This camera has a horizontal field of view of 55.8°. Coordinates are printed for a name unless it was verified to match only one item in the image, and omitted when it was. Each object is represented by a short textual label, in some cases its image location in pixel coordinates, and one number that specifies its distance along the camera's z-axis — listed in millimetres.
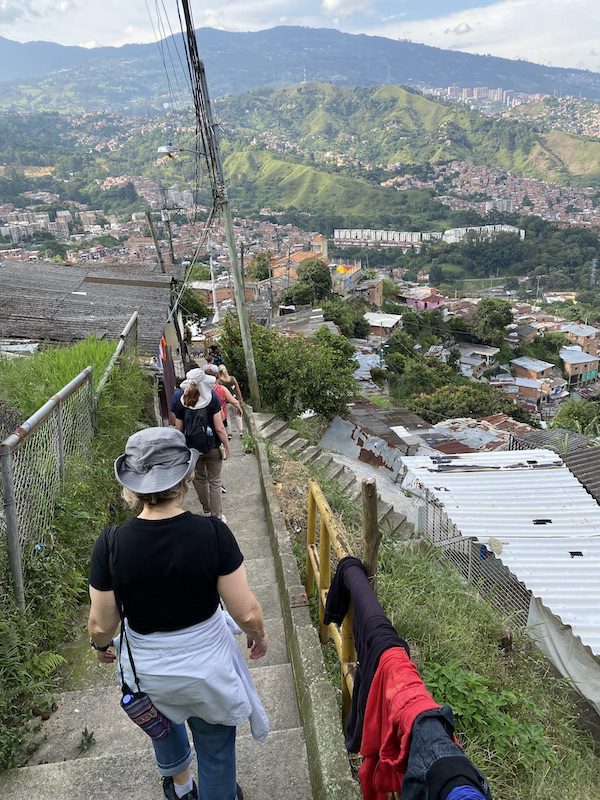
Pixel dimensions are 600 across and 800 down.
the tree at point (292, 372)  12172
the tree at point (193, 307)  26450
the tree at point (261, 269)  44875
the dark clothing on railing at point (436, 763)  1311
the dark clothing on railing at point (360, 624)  1948
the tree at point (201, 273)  41841
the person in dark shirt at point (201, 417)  4516
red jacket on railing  1580
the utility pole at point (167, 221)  18862
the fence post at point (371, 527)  2229
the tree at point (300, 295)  37906
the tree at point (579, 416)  20369
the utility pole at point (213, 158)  8016
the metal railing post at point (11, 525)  2848
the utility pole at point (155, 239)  17514
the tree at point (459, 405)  25680
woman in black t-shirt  1757
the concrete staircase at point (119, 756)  2340
